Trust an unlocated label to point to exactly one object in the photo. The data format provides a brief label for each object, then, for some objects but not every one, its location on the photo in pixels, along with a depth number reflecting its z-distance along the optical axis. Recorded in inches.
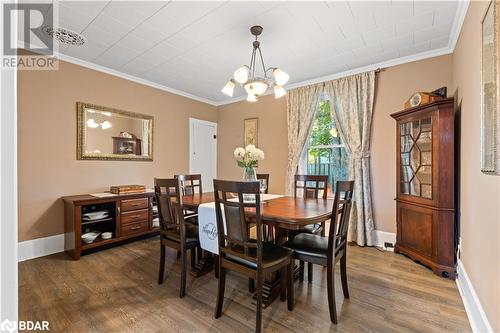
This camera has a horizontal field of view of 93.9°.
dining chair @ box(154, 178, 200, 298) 81.9
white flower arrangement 90.8
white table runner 81.0
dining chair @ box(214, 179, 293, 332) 62.7
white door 189.2
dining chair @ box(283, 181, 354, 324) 69.2
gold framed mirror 129.6
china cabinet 96.2
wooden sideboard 113.0
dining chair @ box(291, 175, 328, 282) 93.2
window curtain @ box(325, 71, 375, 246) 131.0
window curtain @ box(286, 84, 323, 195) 152.8
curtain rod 129.6
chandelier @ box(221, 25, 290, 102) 87.4
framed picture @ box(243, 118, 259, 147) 182.1
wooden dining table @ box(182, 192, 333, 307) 66.1
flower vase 93.3
